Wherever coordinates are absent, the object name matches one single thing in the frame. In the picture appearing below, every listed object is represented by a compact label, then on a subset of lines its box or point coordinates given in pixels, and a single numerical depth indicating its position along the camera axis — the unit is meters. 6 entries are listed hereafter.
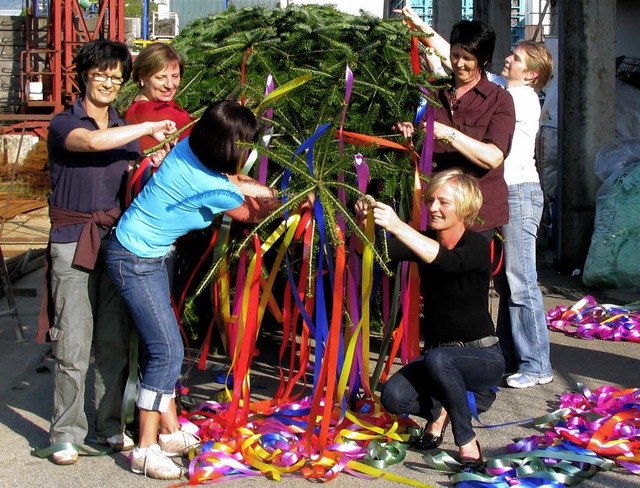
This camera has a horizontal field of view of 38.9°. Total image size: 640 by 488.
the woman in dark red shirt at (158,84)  4.31
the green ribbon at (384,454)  3.88
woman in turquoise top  3.68
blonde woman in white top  5.09
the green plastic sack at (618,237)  8.10
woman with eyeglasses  4.00
